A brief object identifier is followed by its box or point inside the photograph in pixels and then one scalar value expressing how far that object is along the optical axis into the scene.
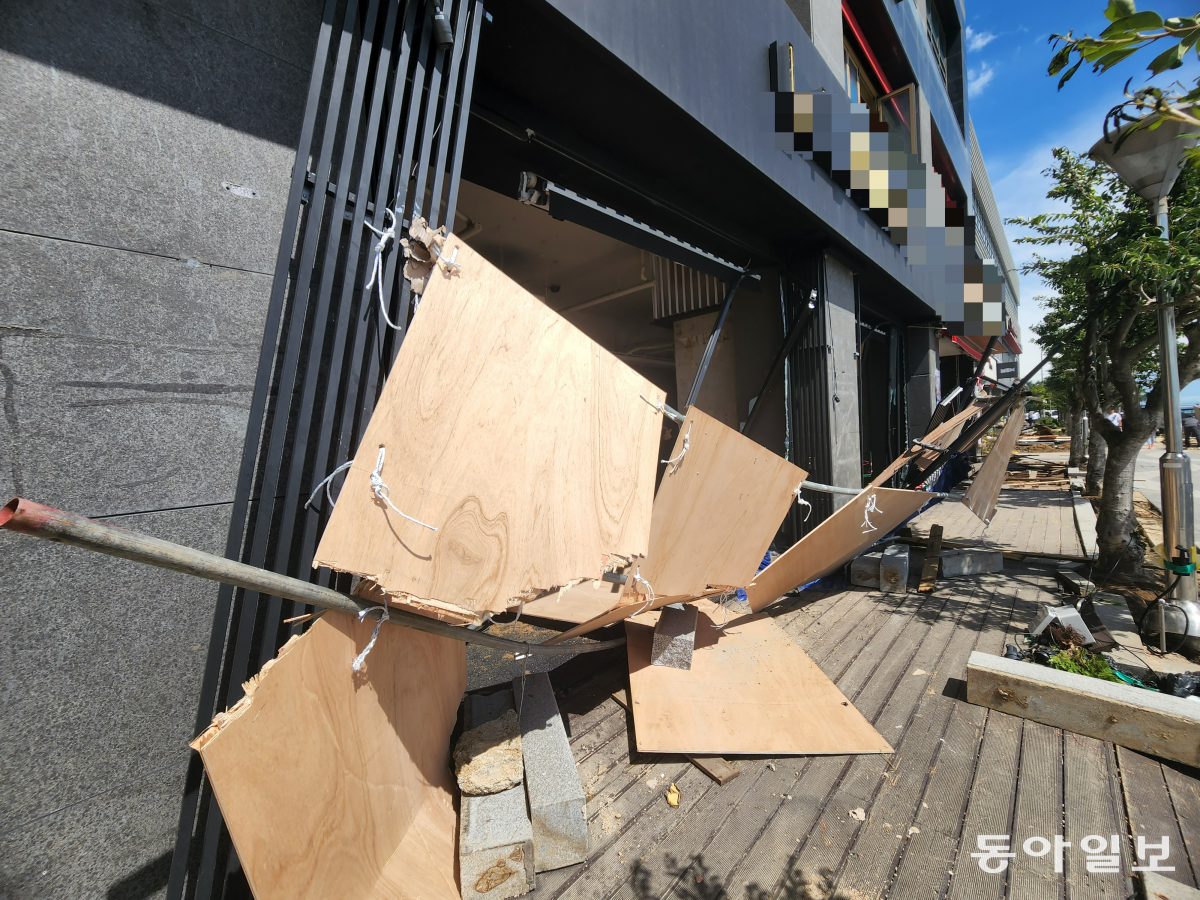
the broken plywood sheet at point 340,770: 1.21
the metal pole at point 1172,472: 3.26
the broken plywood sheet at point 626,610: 2.32
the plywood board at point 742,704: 2.48
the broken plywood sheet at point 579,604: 3.50
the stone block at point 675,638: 3.03
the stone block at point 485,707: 2.40
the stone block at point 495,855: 1.68
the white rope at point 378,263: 1.56
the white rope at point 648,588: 2.39
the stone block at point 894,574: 4.98
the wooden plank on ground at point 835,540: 3.68
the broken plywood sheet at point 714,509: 2.53
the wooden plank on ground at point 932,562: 4.93
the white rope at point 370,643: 1.46
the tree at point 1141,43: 1.06
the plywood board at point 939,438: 4.45
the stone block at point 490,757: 1.92
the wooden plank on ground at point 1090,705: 2.29
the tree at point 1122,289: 3.84
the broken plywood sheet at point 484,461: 1.36
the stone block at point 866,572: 5.11
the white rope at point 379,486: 1.33
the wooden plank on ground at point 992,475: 4.66
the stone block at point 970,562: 5.42
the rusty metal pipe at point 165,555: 0.82
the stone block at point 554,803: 1.84
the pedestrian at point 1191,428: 23.92
